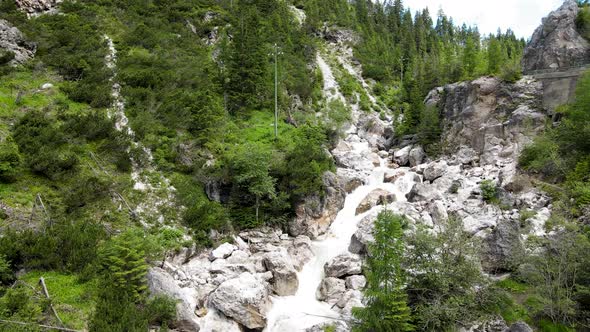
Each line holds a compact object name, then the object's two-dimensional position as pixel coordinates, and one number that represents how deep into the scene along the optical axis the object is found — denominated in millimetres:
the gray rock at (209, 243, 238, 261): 22375
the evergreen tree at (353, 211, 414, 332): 15094
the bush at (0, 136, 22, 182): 17312
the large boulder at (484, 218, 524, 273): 19719
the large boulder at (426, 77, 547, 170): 33562
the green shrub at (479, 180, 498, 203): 27375
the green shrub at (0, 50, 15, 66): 27062
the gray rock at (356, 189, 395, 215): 31344
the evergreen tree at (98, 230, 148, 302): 14664
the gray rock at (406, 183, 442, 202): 29958
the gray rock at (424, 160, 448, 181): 34312
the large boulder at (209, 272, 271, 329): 18031
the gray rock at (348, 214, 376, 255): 24969
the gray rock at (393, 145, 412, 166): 41469
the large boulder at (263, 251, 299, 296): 21797
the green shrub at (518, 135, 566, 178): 25953
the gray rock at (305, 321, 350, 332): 17438
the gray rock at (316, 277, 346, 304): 21289
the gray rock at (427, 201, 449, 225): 26095
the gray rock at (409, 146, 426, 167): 40250
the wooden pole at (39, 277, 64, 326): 12209
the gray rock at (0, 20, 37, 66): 27781
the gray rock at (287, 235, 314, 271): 24656
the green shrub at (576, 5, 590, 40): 37594
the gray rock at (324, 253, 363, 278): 22750
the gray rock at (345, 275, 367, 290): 21375
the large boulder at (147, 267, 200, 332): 15930
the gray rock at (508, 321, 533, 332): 15023
